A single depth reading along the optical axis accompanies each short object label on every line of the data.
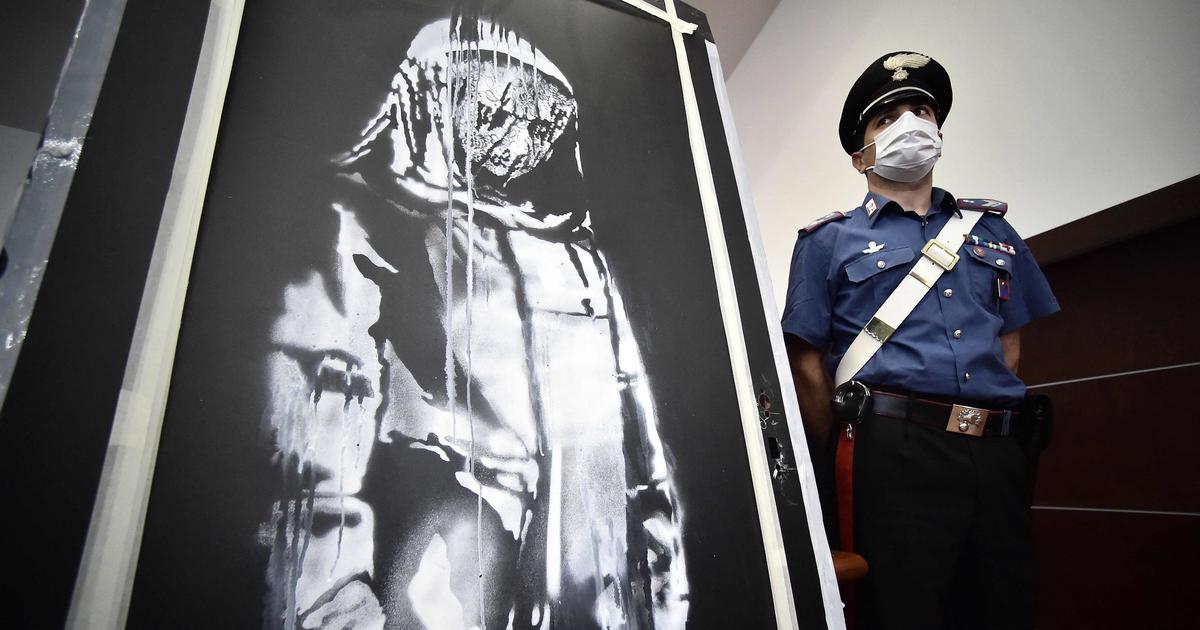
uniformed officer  0.82
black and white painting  0.44
